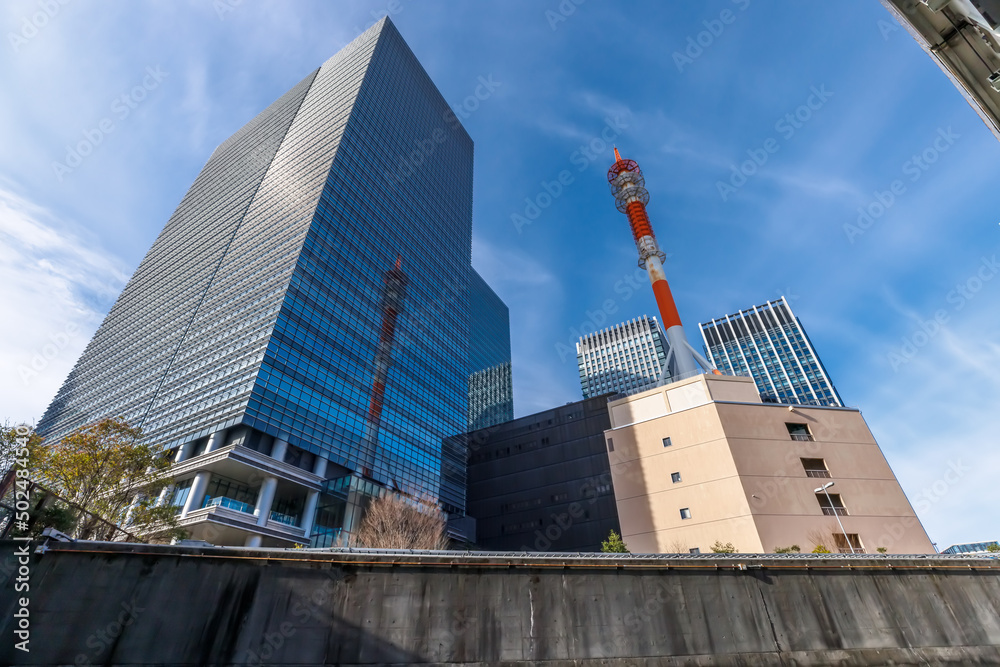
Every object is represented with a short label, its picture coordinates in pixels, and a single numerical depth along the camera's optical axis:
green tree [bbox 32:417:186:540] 30.50
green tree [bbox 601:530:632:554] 36.00
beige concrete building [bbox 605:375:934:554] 37.62
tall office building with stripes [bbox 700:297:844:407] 144.25
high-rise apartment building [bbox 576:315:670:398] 159.25
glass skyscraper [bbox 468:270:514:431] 144.38
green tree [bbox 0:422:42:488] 25.62
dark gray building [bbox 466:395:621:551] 65.31
